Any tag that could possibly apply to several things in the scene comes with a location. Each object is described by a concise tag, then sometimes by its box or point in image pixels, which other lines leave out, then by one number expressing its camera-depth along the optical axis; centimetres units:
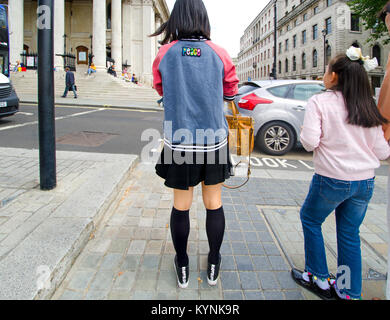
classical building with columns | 3774
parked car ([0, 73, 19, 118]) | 880
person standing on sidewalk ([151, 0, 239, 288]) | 175
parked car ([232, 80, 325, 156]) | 634
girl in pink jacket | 177
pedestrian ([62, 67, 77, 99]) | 1920
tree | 2162
